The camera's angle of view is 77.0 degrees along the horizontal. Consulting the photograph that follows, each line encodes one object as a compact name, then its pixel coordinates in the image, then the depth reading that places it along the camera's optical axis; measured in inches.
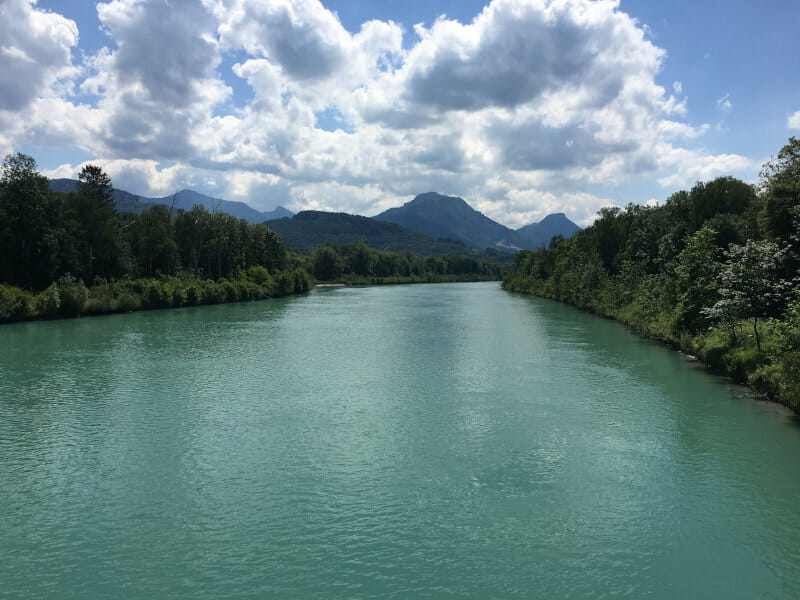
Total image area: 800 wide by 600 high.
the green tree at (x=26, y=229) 2428.6
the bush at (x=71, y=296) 2345.0
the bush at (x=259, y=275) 4097.0
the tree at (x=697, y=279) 1300.4
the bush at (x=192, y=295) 3170.8
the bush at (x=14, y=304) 2116.1
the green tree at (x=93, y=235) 2694.4
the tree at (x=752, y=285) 1005.8
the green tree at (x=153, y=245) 3262.8
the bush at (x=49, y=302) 2256.4
